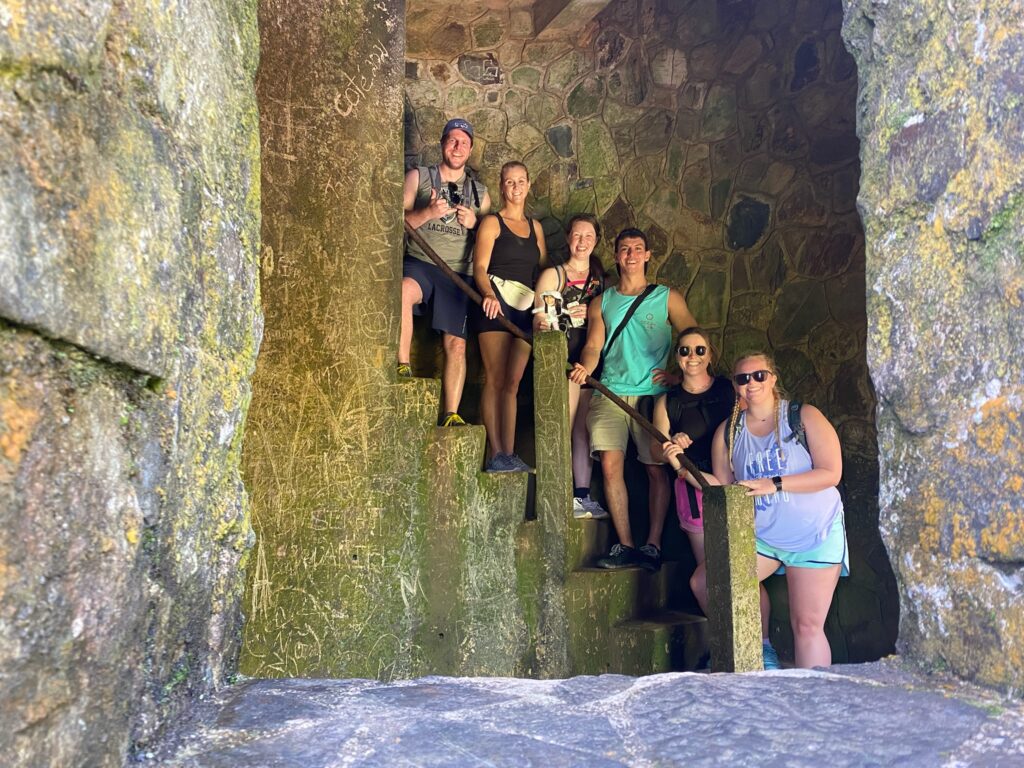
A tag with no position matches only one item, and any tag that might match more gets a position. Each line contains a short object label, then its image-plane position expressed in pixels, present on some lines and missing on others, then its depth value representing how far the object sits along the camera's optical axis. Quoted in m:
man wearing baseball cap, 4.42
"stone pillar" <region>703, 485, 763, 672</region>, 3.60
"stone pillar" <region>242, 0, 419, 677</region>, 3.72
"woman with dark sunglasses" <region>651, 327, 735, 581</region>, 4.44
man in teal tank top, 4.72
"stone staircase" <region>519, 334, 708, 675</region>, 4.26
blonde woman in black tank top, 4.59
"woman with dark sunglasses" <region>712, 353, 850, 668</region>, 3.61
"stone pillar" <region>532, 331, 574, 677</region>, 4.20
